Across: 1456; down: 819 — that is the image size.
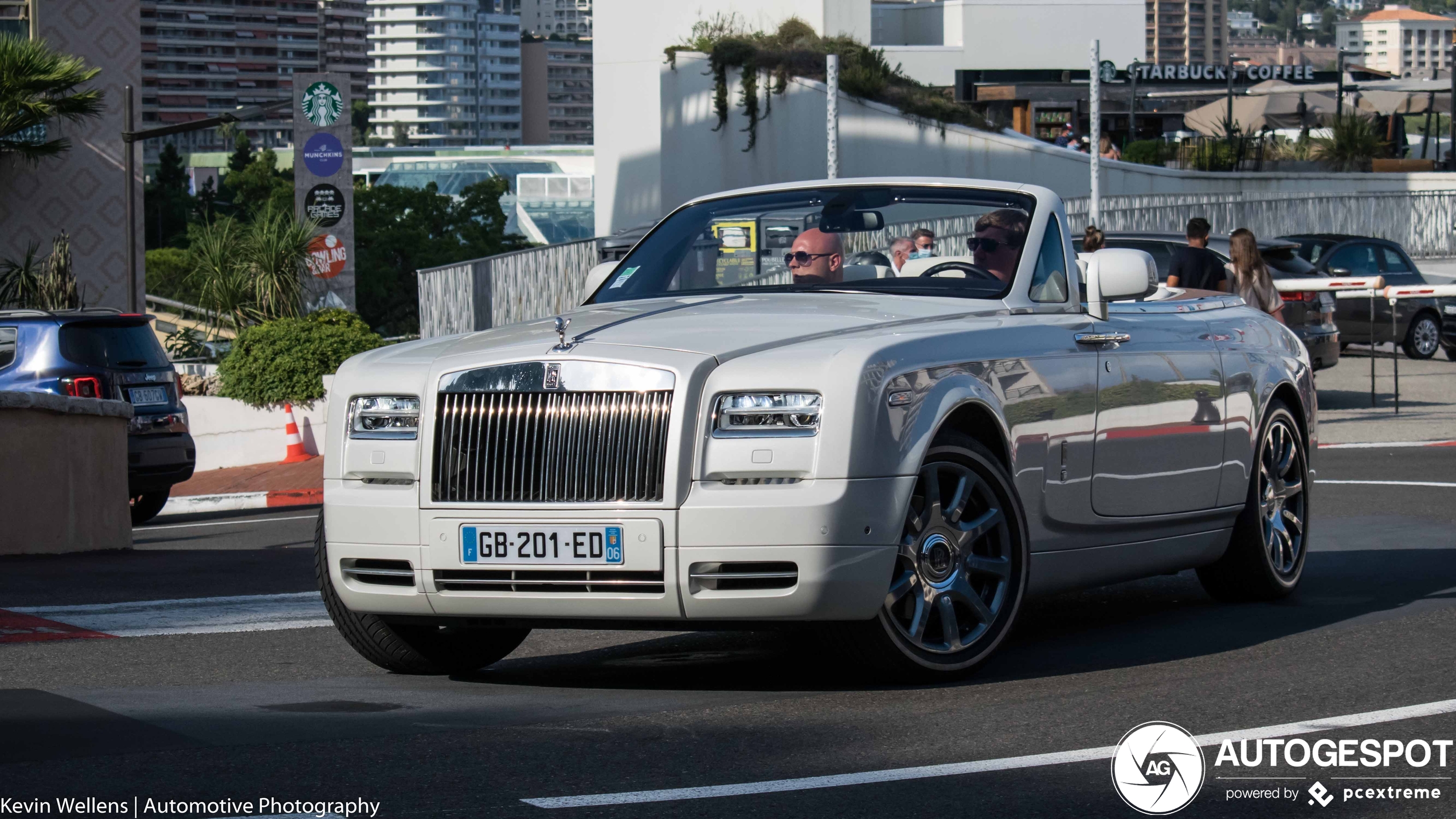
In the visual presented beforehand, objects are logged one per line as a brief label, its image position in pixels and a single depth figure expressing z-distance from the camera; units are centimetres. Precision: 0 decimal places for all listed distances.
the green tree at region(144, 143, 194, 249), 11988
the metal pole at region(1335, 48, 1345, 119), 5247
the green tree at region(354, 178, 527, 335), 9244
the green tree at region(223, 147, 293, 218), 11112
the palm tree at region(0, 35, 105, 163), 3334
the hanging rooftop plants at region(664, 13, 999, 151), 4659
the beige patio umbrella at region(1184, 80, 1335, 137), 5462
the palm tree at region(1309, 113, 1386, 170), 4319
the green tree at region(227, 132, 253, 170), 13800
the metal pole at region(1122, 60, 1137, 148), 5897
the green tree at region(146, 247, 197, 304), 9409
